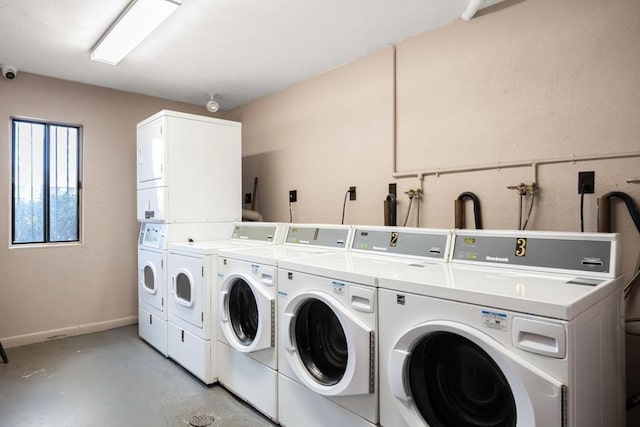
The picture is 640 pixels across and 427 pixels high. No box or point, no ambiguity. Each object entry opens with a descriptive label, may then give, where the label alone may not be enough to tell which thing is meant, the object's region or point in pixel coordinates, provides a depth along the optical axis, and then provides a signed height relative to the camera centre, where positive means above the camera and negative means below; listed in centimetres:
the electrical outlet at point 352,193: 308 +18
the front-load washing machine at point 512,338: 107 -41
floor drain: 211 -121
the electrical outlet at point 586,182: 190 +17
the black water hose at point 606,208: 178 +3
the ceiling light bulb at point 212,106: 390 +116
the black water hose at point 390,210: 270 +3
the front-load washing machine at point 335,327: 157 -55
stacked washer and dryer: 309 +21
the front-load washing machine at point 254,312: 208 -62
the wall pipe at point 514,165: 184 +29
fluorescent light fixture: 216 +123
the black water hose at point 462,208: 229 +4
